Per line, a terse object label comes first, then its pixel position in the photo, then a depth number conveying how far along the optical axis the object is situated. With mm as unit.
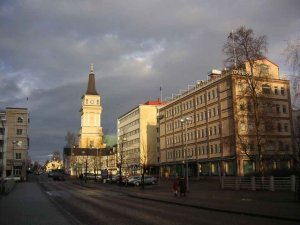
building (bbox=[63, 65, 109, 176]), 127512
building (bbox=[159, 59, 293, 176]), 54902
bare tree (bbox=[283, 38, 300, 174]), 17573
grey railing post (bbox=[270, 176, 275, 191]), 27908
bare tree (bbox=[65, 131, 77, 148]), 99418
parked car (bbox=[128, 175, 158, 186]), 49335
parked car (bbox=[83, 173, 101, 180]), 76694
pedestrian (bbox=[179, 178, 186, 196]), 27291
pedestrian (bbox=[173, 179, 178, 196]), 27406
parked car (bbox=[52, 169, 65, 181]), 81331
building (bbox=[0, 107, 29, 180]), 89359
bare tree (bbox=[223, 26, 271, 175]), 31262
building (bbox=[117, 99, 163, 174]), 91504
